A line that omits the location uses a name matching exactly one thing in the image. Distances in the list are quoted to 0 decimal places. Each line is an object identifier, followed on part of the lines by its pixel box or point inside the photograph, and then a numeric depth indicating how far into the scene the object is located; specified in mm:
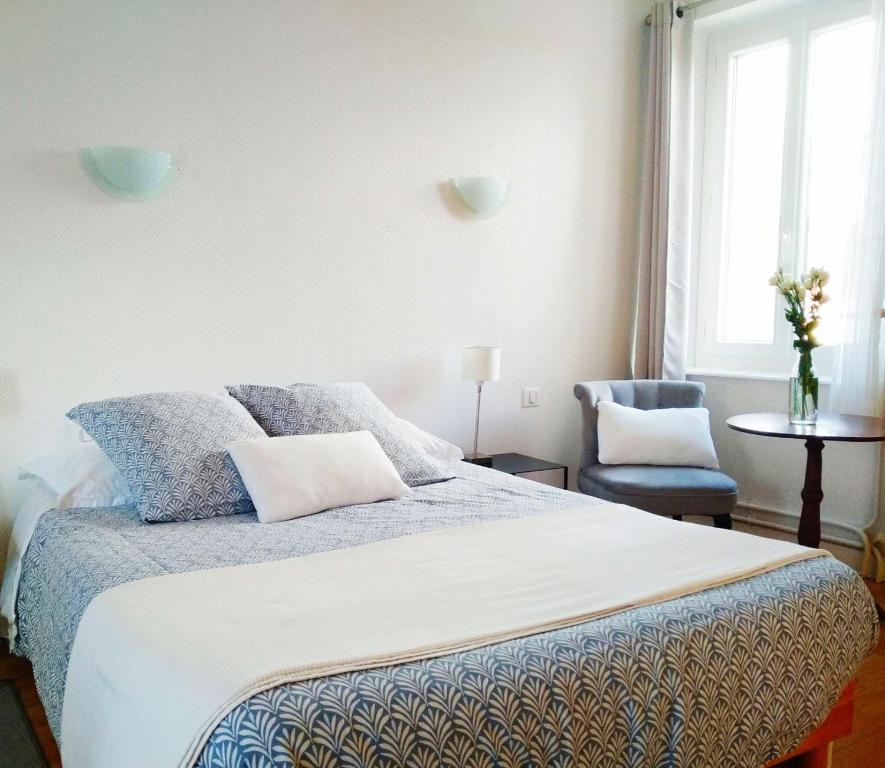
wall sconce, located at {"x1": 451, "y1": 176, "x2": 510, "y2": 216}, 3535
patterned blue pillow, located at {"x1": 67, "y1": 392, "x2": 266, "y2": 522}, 2264
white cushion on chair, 3504
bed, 1190
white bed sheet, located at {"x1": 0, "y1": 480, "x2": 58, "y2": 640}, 2375
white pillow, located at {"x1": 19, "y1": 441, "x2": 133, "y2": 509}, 2400
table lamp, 3438
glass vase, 3084
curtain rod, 3904
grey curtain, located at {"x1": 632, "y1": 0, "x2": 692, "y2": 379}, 3928
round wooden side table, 2877
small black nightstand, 3447
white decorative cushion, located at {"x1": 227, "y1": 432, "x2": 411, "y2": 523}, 2289
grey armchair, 3248
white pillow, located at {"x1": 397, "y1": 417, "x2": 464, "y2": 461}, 3100
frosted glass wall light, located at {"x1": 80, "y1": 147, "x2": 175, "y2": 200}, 2705
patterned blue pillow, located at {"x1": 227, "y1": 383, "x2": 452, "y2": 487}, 2664
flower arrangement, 3076
